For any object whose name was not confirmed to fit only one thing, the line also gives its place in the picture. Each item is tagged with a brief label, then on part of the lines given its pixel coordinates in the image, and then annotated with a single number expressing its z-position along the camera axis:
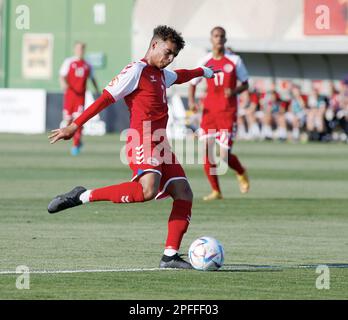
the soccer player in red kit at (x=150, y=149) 10.95
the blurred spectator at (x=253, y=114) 42.69
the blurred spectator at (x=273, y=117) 42.41
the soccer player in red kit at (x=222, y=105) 19.28
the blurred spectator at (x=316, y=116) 41.44
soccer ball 10.66
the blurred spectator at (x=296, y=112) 42.22
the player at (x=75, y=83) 30.25
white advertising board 44.56
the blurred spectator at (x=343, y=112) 41.22
